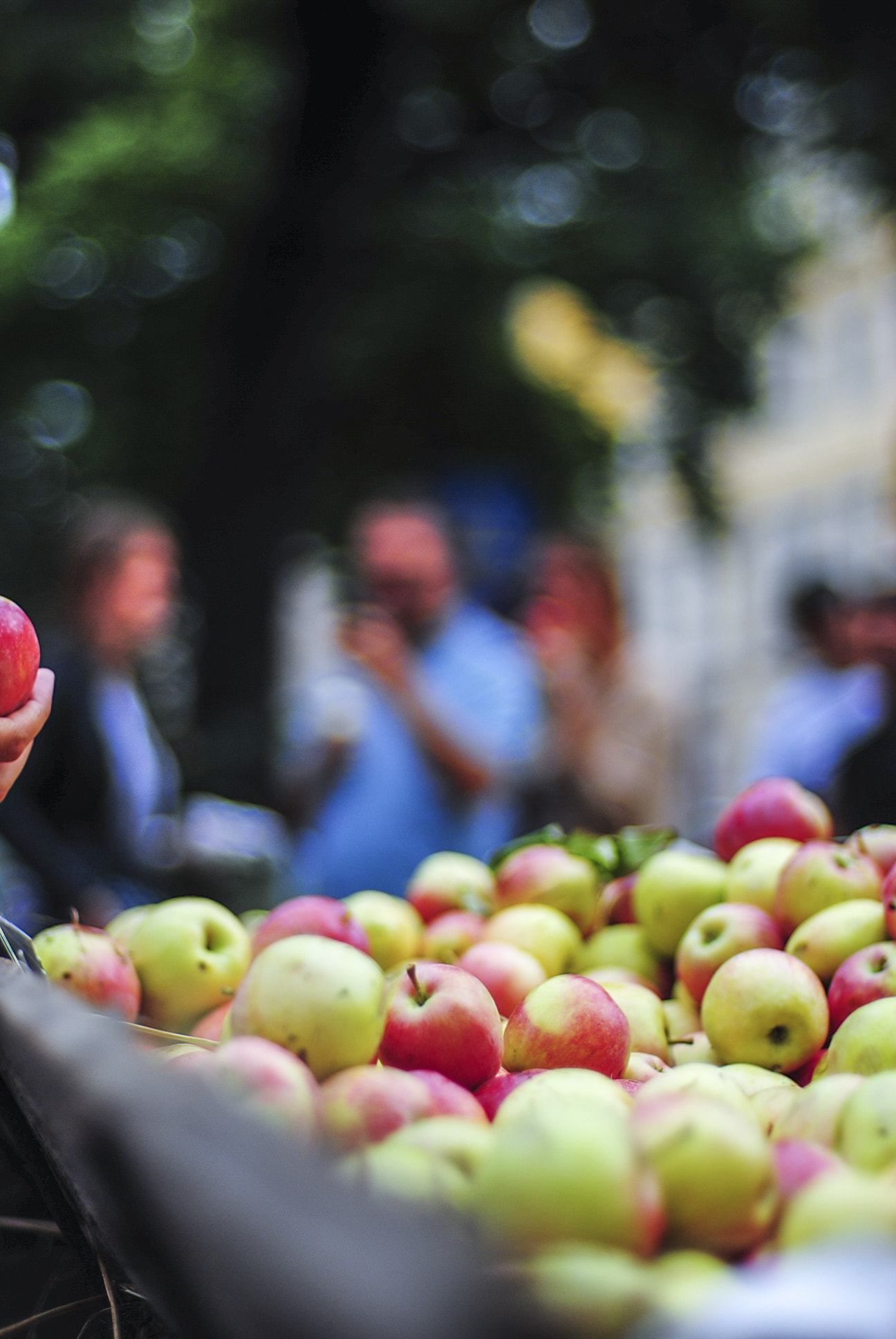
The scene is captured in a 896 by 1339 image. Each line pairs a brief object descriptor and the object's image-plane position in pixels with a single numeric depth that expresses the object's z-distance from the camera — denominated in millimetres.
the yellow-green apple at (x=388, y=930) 2527
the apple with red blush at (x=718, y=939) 2440
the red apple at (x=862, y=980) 2351
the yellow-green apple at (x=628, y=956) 2535
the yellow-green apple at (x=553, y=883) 2583
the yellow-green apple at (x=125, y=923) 2463
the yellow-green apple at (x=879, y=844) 2499
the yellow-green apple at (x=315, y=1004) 2240
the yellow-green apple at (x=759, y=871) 2495
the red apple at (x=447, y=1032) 2294
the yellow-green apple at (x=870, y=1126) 2163
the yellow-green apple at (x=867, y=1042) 2278
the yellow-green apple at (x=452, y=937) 2544
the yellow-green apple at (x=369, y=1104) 2180
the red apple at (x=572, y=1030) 2313
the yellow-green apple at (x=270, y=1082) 2167
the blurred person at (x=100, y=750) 3358
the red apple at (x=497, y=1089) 2269
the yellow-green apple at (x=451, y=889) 2619
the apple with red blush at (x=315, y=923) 2395
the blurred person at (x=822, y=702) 3621
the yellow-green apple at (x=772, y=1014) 2359
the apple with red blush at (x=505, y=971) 2434
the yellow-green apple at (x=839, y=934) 2401
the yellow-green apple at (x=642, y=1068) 2350
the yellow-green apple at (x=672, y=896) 2527
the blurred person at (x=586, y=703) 4190
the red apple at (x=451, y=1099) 2222
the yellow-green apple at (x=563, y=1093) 2196
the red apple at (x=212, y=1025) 2395
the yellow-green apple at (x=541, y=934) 2518
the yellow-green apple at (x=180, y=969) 2428
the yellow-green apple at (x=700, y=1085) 2233
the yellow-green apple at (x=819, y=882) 2442
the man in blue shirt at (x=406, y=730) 3538
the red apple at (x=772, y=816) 2577
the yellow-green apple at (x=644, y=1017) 2414
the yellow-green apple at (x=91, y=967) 2371
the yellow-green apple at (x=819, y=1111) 2201
